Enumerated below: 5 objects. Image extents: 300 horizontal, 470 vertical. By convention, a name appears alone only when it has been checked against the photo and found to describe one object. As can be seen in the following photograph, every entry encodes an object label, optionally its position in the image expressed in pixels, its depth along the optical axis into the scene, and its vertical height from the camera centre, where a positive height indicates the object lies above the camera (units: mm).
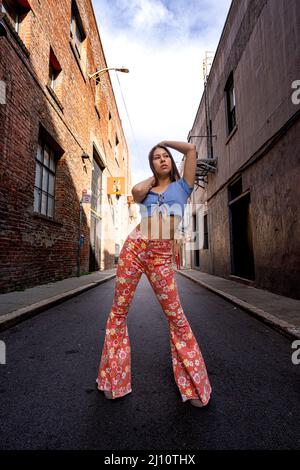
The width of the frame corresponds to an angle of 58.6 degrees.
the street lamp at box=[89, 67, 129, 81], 13658 +9756
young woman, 1693 -189
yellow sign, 16297 +4414
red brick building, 5625 +3397
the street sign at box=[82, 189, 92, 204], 9969 +2226
